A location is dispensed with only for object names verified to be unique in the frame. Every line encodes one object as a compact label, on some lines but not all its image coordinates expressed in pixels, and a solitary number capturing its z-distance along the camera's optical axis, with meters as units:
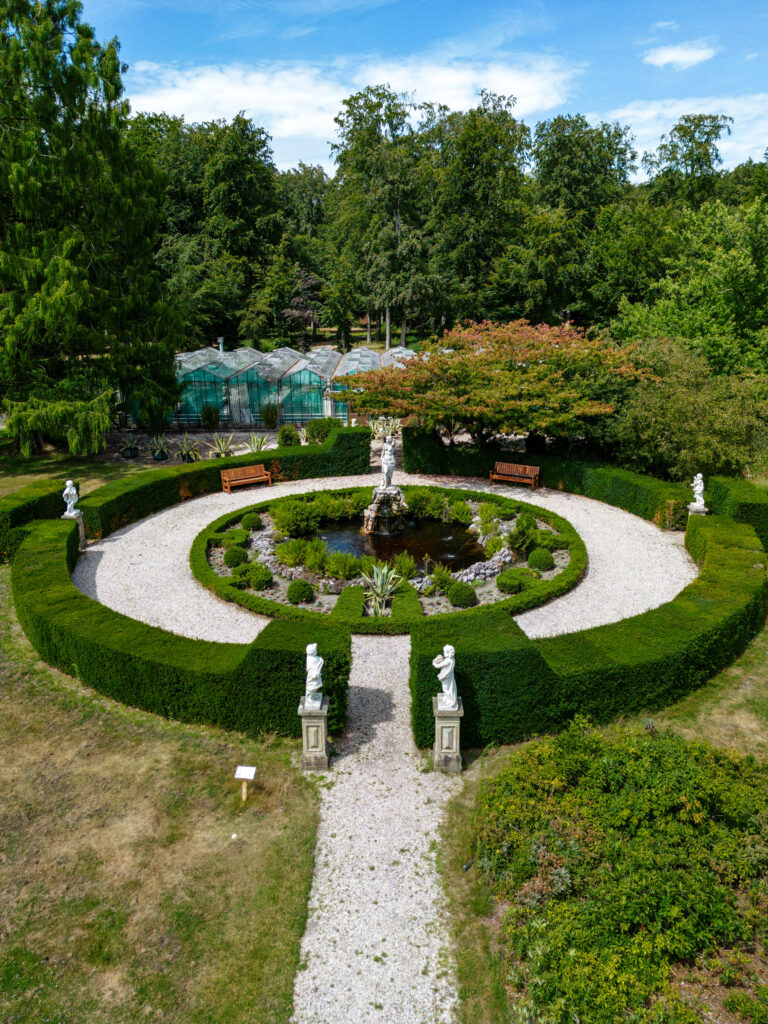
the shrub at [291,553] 17.42
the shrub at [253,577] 16.16
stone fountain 20.65
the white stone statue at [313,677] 9.80
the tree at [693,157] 55.12
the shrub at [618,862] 6.47
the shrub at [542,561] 17.06
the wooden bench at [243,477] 24.48
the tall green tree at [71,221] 23.94
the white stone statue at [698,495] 19.56
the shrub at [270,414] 34.94
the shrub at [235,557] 17.42
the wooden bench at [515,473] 25.14
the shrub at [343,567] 16.56
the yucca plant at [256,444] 28.66
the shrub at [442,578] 16.00
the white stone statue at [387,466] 20.45
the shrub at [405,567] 16.61
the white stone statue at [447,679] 9.72
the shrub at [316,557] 16.95
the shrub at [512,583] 15.98
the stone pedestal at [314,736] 9.86
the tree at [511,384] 23.05
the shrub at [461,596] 15.29
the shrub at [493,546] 18.31
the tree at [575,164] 48.06
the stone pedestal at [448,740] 9.88
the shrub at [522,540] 18.34
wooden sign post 9.06
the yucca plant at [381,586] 15.46
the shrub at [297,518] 19.75
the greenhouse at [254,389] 35.44
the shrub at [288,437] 29.56
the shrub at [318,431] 29.83
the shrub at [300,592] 15.37
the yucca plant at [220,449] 28.33
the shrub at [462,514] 21.11
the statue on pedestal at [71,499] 18.58
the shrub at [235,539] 18.64
